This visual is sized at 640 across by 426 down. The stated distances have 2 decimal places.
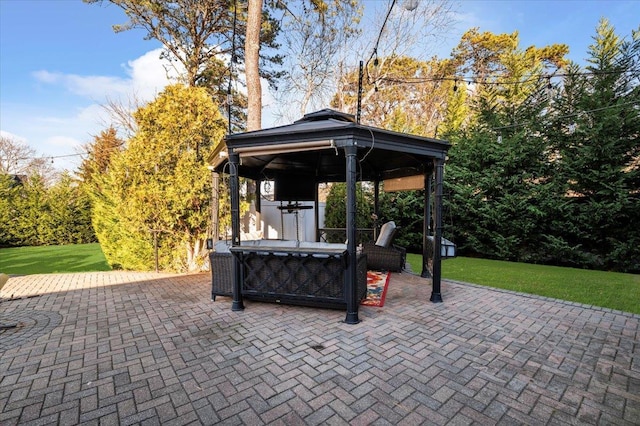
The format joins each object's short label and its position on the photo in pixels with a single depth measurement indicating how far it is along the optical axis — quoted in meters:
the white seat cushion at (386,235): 6.11
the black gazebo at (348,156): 3.46
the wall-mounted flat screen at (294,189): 7.33
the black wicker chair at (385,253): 6.09
